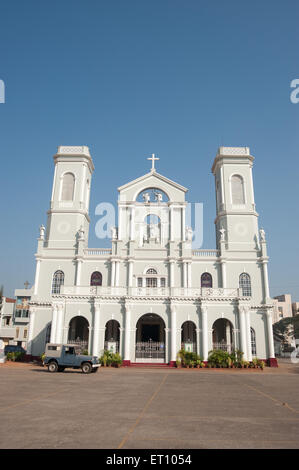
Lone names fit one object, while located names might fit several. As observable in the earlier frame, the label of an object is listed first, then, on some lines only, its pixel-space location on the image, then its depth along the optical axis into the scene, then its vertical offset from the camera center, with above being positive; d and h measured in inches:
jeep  859.4 -30.9
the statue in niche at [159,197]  1435.8 +585.7
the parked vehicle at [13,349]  1547.7 -15.5
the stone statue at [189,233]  1364.4 +424.8
